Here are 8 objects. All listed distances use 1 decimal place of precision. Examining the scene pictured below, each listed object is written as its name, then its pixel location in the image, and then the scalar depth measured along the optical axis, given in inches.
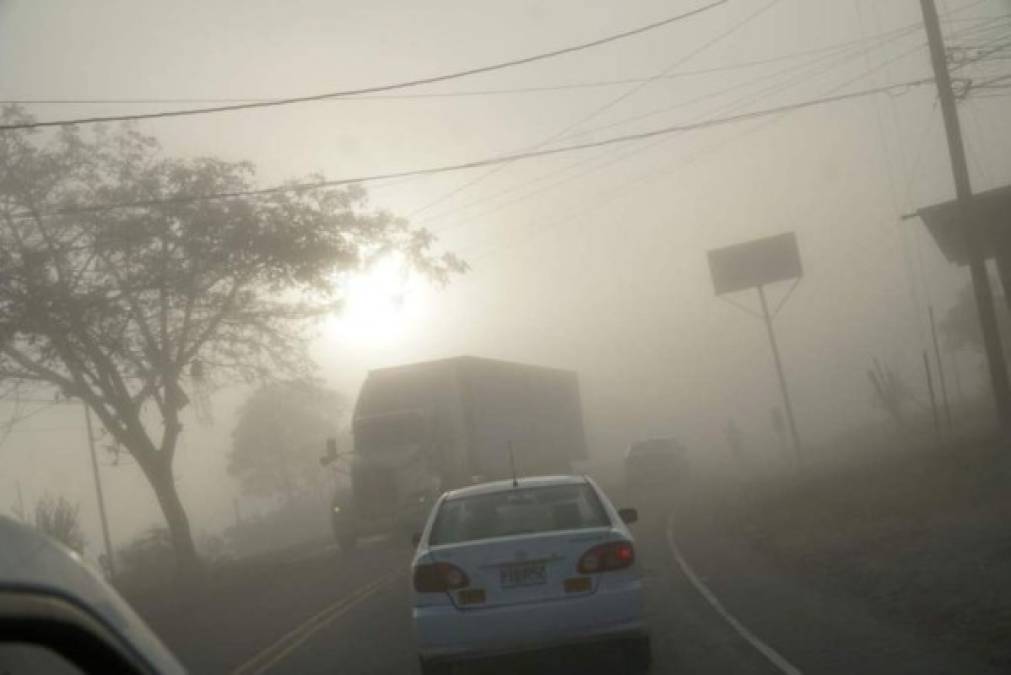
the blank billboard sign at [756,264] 2071.9
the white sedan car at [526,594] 350.6
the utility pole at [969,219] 896.3
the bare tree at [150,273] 1063.6
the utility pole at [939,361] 1185.5
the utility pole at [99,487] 1726.4
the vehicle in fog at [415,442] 1154.0
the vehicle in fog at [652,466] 1574.8
